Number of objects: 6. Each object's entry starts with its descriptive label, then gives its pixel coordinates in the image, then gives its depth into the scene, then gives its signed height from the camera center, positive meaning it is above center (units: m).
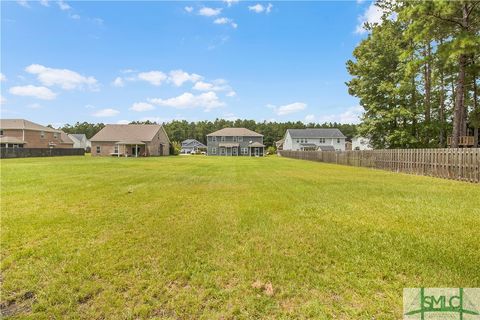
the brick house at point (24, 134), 45.82 +3.24
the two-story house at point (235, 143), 68.50 +2.12
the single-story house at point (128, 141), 47.84 +1.99
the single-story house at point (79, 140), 80.85 +3.61
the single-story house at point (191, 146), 88.03 +1.89
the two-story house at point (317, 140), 66.62 +2.74
